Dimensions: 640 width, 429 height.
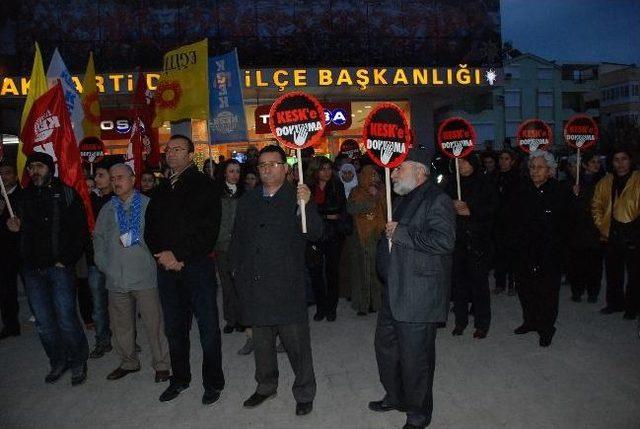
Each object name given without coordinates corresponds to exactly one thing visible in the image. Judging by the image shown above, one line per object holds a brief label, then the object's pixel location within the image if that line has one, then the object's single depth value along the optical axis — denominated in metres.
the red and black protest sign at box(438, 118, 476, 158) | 6.41
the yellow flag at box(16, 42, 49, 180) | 6.30
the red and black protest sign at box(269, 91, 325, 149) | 4.82
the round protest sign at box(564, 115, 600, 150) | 8.55
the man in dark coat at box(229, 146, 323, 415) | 4.24
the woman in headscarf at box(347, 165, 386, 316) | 6.81
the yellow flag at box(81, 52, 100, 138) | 8.04
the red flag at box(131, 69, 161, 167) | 8.40
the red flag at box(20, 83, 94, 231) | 5.90
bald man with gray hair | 5.05
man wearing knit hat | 5.02
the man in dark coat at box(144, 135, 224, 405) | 4.43
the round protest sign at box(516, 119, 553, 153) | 9.01
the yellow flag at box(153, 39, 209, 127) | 7.47
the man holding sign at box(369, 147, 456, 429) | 3.73
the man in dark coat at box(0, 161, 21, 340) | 6.77
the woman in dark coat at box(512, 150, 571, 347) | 5.70
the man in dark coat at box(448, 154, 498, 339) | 6.06
